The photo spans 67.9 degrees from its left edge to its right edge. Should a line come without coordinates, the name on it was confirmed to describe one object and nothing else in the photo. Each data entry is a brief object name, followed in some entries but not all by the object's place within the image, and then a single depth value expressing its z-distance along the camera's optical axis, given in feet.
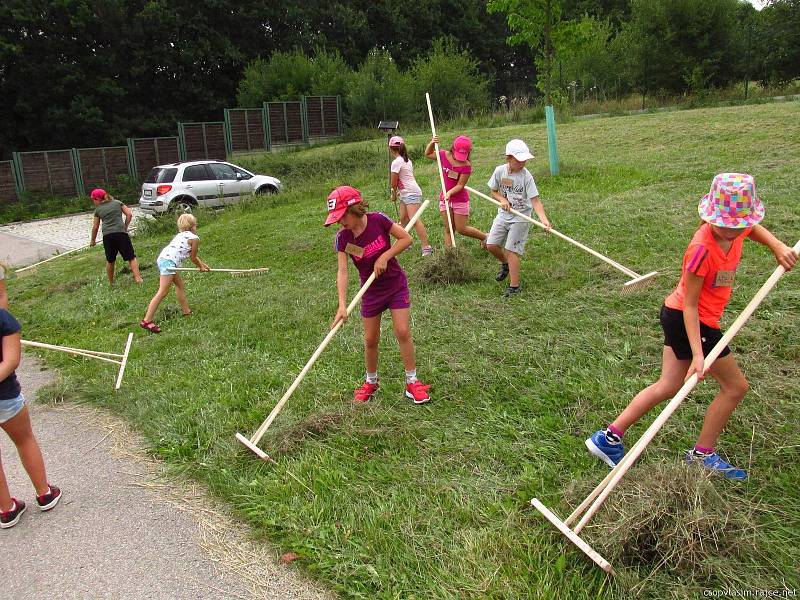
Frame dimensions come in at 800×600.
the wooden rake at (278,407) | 12.92
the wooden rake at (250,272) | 29.39
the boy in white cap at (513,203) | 19.99
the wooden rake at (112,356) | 17.49
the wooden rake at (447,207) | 23.71
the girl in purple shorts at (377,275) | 13.82
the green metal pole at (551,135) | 35.60
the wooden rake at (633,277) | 18.60
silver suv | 51.93
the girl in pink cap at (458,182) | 23.54
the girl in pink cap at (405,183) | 26.27
